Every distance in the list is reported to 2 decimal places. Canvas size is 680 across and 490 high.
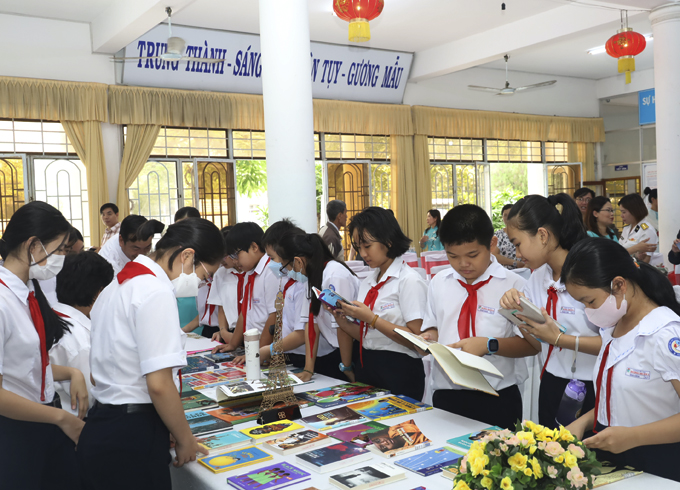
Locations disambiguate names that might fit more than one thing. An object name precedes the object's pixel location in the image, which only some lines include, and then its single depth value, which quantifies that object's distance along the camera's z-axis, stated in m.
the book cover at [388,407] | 2.21
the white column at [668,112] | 6.60
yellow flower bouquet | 1.28
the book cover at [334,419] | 2.12
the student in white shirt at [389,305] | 2.63
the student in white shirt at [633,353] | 1.62
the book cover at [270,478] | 1.66
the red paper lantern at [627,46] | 6.91
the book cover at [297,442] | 1.90
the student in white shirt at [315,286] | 2.84
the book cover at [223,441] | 1.95
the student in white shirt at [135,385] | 1.67
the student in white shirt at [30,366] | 1.88
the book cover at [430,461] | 1.72
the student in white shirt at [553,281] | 2.15
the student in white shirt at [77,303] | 2.36
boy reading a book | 2.32
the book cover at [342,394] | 2.41
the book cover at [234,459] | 1.80
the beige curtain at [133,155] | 8.23
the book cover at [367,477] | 1.63
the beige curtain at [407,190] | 10.74
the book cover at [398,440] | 1.86
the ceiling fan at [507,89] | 9.32
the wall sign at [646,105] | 11.23
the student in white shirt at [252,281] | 3.39
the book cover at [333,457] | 1.77
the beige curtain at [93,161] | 7.92
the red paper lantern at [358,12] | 4.77
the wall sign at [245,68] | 8.30
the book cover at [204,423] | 2.13
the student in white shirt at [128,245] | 4.14
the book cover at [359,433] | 1.95
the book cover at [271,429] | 2.07
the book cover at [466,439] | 1.88
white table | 1.58
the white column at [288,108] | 4.22
